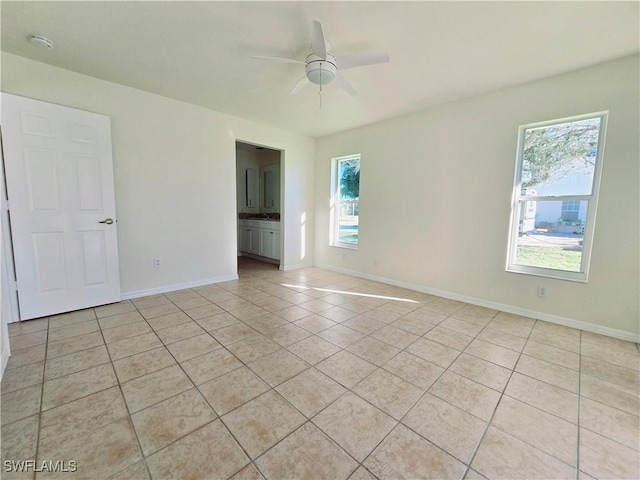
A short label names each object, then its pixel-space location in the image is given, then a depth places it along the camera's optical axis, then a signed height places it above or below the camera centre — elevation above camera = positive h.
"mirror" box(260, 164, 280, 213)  6.34 +0.61
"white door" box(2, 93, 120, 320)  2.48 +0.02
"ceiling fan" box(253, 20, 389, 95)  2.01 +1.23
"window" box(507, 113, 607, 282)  2.56 +0.22
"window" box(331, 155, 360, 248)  4.71 +0.23
